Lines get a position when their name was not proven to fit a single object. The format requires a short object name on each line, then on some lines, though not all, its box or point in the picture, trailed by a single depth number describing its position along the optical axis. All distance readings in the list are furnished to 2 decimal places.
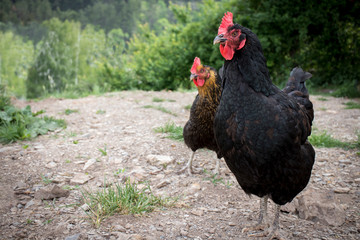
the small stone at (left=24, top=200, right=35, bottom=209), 2.53
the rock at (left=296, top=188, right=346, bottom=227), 2.51
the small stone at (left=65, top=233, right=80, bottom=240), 2.06
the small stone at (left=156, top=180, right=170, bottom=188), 3.10
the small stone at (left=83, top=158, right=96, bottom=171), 3.35
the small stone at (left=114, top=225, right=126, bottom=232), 2.20
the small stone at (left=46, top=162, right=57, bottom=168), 3.32
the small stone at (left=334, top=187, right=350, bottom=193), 3.11
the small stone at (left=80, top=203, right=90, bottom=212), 2.46
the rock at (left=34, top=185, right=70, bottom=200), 2.68
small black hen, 3.45
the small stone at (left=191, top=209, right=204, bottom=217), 2.59
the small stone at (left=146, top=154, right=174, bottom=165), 3.60
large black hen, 2.02
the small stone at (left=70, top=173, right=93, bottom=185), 3.00
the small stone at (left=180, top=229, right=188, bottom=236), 2.27
